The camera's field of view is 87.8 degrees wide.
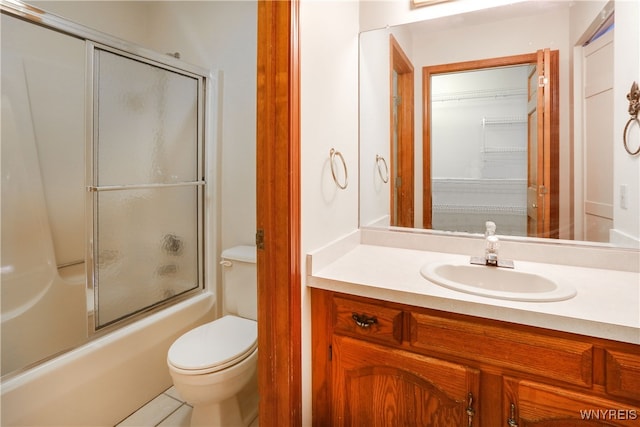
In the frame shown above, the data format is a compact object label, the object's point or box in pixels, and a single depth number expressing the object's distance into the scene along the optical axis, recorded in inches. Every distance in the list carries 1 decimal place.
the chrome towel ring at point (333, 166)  53.2
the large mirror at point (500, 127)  50.5
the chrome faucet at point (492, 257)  49.8
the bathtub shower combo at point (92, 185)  66.0
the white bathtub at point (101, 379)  51.9
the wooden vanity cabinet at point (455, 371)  33.2
